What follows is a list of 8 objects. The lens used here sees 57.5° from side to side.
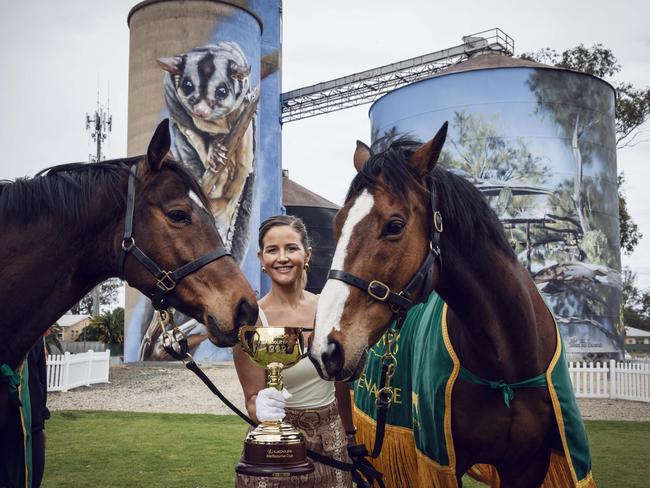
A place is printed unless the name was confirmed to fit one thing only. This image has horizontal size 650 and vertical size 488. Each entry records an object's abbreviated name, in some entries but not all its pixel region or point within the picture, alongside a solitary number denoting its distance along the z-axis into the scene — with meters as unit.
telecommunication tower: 41.25
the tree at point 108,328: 27.47
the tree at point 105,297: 52.12
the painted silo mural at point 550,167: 22.56
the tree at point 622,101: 30.88
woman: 2.69
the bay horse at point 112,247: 2.66
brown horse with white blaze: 2.47
